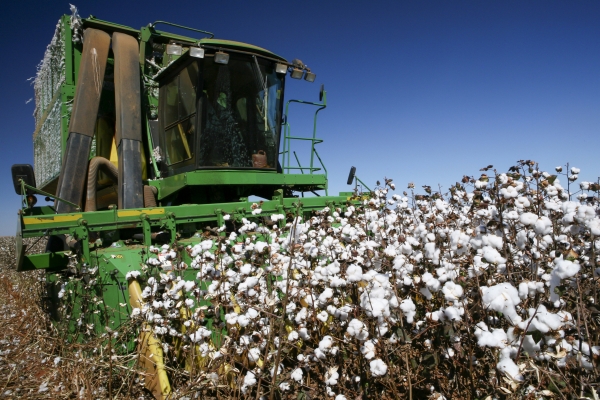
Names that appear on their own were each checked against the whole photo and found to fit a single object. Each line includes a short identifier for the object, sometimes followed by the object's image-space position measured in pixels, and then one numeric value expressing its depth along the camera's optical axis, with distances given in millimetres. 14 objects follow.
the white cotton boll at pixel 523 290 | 1597
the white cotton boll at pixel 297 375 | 2277
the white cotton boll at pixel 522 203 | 2092
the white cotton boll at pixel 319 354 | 2266
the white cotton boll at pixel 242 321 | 2396
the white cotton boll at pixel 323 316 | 2446
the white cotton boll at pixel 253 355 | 2398
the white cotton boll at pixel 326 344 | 2250
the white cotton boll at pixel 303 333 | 2471
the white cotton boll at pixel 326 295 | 2391
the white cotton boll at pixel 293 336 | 2501
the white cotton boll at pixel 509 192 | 2021
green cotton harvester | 3939
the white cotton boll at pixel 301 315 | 2506
